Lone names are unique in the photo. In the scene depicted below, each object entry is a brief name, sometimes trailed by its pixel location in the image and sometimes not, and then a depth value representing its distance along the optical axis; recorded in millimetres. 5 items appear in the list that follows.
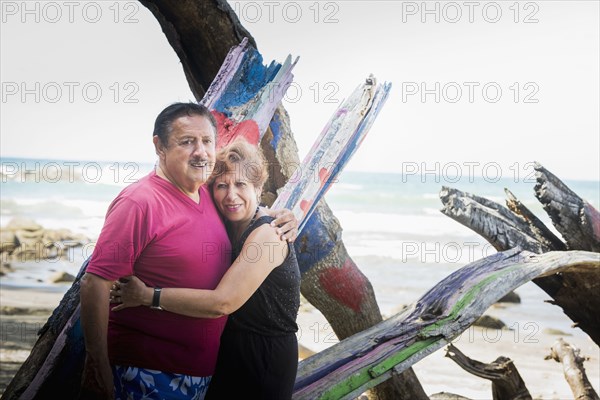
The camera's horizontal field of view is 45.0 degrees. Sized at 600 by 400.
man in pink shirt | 2803
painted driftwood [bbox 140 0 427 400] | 4215
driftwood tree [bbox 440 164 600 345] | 4895
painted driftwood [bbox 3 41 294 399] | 3139
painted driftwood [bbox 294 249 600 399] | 3496
